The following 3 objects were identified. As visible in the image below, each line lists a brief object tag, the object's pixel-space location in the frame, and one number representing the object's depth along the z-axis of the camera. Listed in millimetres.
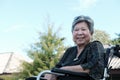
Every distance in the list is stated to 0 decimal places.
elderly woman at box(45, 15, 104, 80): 2443
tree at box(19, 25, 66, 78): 12406
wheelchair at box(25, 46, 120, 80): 2350
